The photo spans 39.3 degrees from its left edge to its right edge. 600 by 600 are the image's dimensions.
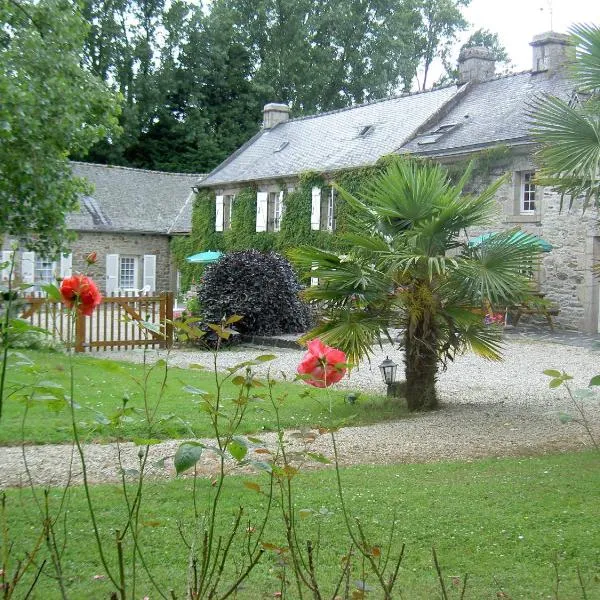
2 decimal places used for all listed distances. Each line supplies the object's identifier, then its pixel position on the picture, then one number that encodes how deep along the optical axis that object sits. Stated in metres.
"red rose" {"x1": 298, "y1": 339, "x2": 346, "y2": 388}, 3.04
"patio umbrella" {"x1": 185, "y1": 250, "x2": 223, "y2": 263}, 28.77
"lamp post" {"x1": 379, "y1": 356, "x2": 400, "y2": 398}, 10.22
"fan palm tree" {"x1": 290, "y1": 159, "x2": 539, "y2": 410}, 8.62
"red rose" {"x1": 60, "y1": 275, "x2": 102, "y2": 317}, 2.87
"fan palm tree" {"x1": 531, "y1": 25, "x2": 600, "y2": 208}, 7.81
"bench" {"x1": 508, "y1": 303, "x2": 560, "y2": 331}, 20.05
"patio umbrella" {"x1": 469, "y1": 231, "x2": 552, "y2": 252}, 8.75
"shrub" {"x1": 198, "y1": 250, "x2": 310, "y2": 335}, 17.78
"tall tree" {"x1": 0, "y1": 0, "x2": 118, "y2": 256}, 13.45
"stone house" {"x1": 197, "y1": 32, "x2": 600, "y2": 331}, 20.36
